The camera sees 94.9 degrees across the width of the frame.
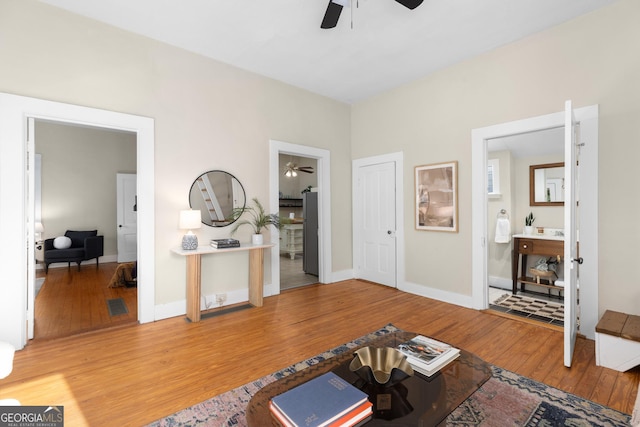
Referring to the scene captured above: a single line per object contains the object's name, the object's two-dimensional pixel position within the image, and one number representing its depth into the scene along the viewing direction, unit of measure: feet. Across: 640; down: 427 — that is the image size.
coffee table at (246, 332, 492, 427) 4.22
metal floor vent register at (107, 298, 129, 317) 12.25
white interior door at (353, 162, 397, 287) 15.98
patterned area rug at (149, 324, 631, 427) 5.88
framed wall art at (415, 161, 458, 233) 13.33
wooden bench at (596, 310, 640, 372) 7.47
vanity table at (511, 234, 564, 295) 14.60
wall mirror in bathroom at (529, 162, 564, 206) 15.93
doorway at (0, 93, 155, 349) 8.82
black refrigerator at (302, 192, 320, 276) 18.63
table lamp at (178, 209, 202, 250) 11.37
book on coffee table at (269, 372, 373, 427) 3.88
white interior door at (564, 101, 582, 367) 7.80
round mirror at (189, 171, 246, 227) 12.50
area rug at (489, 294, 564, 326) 11.95
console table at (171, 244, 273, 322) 11.28
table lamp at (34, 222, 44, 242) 17.97
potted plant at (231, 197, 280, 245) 13.35
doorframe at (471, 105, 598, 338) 9.64
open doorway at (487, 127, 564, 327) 14.84
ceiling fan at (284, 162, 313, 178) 26.58
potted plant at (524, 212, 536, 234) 16.40
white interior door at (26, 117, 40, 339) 9.42
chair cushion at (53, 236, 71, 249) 19.89
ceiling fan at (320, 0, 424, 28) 7.91
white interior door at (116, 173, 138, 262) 22.94
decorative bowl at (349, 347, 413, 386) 5.13
